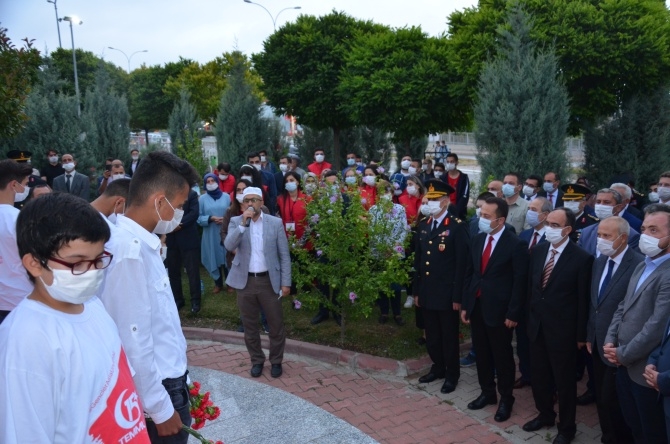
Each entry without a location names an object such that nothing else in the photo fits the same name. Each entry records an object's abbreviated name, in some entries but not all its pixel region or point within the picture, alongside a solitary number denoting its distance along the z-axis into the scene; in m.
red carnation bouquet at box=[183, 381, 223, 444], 3.57
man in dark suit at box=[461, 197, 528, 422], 5.52
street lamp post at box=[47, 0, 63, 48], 22.94
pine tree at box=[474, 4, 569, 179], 10.91
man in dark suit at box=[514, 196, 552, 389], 6.15
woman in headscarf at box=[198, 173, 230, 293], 9.01
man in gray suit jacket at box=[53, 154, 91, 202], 11.57
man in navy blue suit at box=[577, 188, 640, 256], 5.63
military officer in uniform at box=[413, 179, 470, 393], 6.08
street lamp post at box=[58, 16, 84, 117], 28.27
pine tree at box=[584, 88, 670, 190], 13.16
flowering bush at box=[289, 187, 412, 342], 6.57
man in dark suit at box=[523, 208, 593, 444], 5.04
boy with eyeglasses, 2.06
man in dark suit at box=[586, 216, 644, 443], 4.68
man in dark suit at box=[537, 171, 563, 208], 9.21
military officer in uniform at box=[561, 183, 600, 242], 6.93
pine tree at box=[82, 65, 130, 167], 19.55
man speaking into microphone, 6.32
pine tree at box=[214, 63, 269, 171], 18.61
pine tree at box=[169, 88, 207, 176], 20.44
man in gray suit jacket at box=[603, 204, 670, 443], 4.13
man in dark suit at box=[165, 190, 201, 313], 8.34
